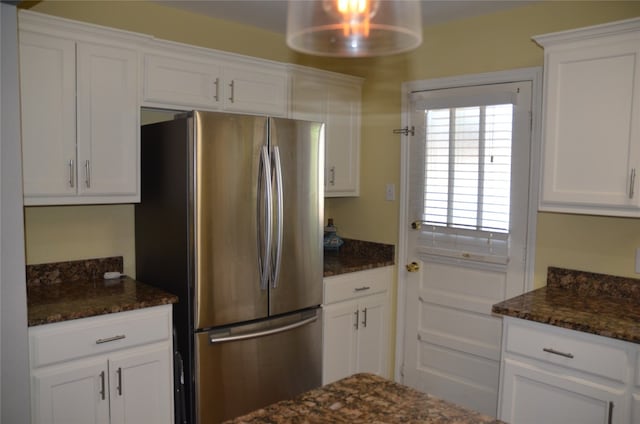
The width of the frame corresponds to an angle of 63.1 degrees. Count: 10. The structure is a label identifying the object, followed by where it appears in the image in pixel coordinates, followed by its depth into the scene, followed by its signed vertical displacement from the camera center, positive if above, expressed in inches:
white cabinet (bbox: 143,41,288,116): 106.3 +20.9
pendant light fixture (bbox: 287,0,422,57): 40.1 +12.7
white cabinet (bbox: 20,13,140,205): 89.7 +10.7
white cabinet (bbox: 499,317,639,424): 81.7 -32.2
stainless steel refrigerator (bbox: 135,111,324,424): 96.5 -13.7
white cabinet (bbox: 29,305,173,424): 83.3 -33.1
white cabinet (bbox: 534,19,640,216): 88.5 +11.2
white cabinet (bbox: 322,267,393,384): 123.6 -36.1
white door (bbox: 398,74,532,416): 117.3 -12.2
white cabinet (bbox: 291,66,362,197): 131.2 +17.0
